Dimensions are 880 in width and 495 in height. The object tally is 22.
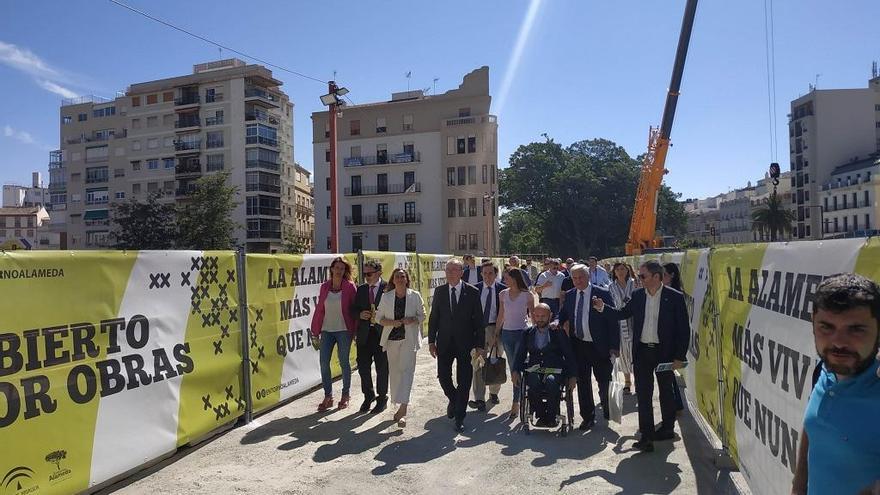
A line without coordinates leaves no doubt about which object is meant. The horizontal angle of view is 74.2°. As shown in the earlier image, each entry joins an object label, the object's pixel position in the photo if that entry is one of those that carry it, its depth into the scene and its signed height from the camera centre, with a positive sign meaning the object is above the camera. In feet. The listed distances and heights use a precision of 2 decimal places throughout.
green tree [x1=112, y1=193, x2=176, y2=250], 161.48 +6.82
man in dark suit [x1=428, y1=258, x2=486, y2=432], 21.83 -3.19
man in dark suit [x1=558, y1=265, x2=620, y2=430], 21.15 -3.42
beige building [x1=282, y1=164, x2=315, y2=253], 232.00 +16.24
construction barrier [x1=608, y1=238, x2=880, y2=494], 10.06 -2.29
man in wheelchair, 20.79 -4.45
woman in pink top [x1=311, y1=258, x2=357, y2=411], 24.39 -3.01
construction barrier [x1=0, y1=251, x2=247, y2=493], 13.79 -3.11
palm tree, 229.66 +7.83
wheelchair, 20.88 -5.95
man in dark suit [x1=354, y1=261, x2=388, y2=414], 24.45 -4.19
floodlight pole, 59.52 +6.44
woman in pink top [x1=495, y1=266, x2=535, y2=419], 23.17 -2.64
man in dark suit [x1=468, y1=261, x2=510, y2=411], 27.58 -2.50
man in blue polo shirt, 5.94 -1.59
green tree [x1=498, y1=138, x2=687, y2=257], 203.72 +17.33
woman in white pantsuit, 22.29 -3.22
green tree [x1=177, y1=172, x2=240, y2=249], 159.74 +9.29
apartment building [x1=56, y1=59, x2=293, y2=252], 212.64 +40.76
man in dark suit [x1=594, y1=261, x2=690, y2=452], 18.08 -3.09
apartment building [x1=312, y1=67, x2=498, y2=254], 182.29 +24.20
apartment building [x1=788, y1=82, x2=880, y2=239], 260.21 +47.62
